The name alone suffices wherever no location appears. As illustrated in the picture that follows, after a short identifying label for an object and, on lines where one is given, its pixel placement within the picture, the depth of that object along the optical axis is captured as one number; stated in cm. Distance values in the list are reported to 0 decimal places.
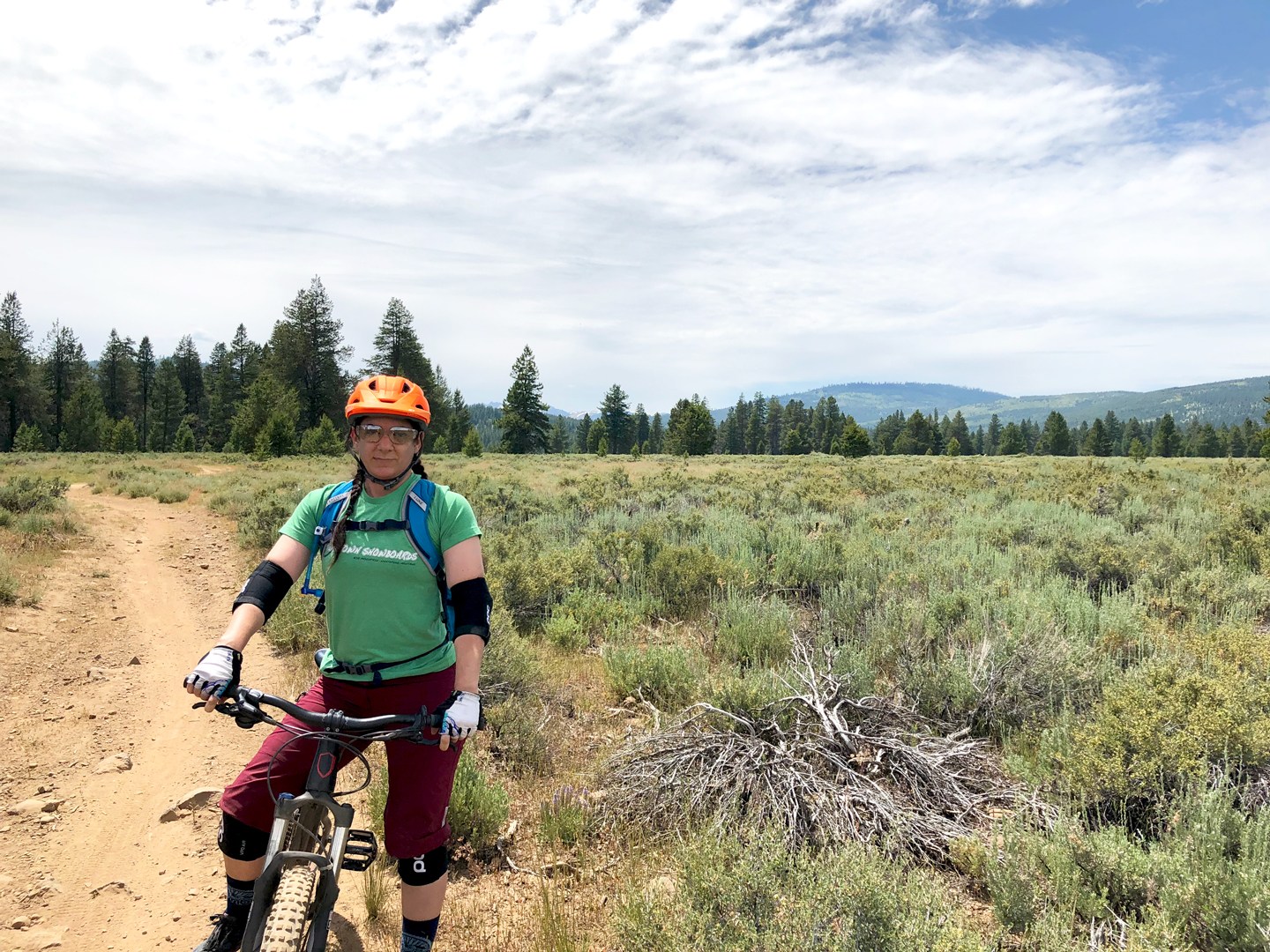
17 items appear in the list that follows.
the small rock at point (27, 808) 424
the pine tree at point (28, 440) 4631
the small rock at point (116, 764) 482
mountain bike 211
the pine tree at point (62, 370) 6681
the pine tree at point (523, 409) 6725
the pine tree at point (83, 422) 6050
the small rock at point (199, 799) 436
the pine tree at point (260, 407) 4544
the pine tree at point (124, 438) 5238
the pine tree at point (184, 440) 6084
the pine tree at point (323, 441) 4081
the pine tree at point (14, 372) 5306
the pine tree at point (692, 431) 7286
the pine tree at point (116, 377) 7362
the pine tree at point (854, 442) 7006
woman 259
